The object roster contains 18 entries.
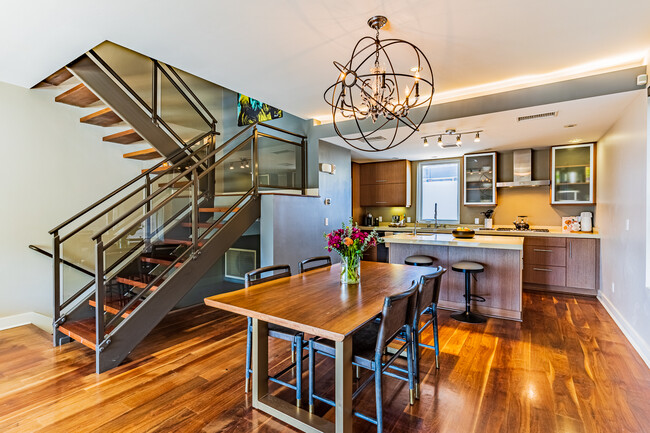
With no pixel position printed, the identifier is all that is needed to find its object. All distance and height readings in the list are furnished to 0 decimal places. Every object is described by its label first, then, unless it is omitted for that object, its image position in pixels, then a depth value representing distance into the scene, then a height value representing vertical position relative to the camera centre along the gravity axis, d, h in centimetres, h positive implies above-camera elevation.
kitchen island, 388 -68
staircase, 281 -15
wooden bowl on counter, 434 -30
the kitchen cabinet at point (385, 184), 682 +60
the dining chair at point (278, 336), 208 -83
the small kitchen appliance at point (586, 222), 524 -16
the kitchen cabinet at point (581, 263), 492 -78
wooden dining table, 171 -56
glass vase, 249 -45
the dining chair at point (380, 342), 177 -81
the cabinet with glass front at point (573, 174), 523 +62
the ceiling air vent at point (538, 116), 366 +111
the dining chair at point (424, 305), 225 -70
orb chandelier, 227 +138
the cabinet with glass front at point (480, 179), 606 +62
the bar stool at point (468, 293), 375 -97
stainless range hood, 570 +77
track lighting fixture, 448 +111
